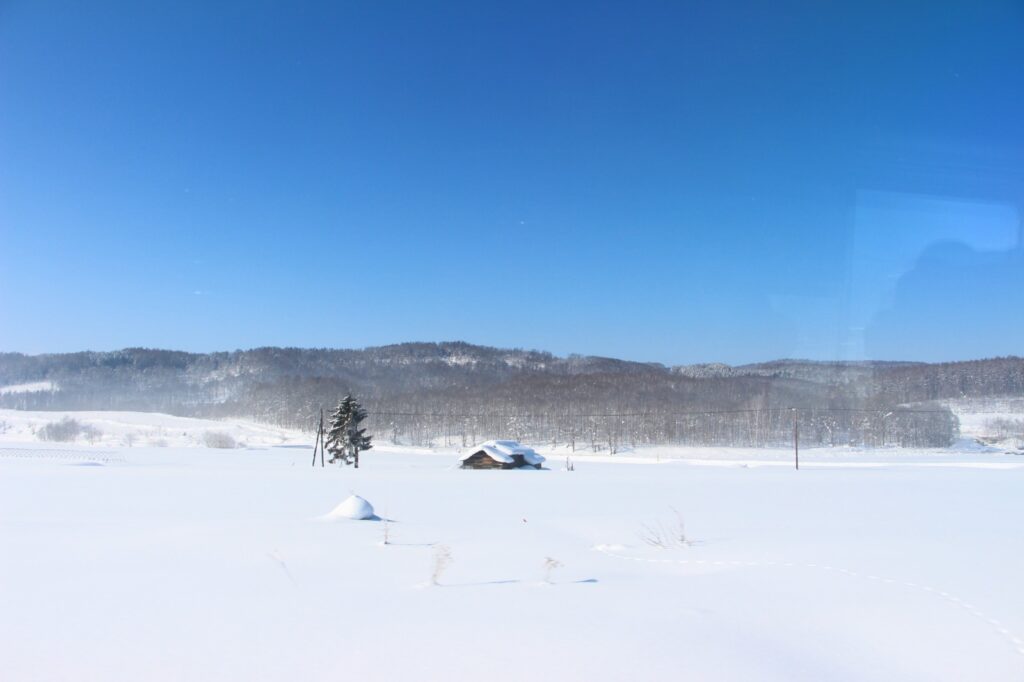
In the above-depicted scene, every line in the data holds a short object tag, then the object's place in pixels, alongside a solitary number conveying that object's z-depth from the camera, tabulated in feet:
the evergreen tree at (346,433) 145.79
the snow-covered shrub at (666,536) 28.86
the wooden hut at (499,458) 145.69
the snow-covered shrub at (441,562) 19.27
